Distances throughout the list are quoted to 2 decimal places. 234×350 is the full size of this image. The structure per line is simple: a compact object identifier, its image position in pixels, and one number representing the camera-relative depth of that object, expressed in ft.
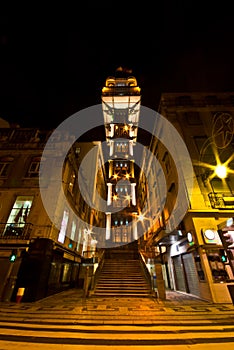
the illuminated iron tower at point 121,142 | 85.97
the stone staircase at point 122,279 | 33.04
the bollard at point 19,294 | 28.19
